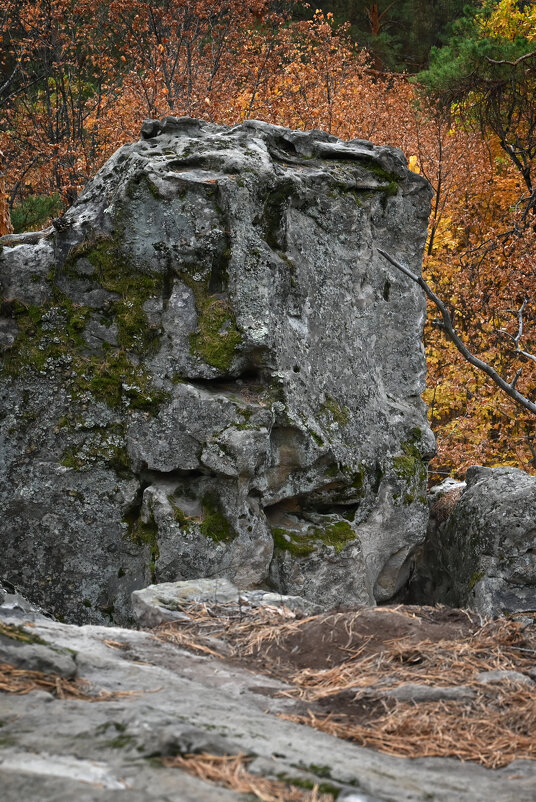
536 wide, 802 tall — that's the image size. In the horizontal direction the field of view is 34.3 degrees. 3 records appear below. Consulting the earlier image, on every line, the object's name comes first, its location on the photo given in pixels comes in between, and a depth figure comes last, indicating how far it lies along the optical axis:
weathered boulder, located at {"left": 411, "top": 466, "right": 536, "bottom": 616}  7.63
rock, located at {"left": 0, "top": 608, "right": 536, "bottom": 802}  2.45
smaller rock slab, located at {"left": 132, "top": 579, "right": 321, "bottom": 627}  4.91
